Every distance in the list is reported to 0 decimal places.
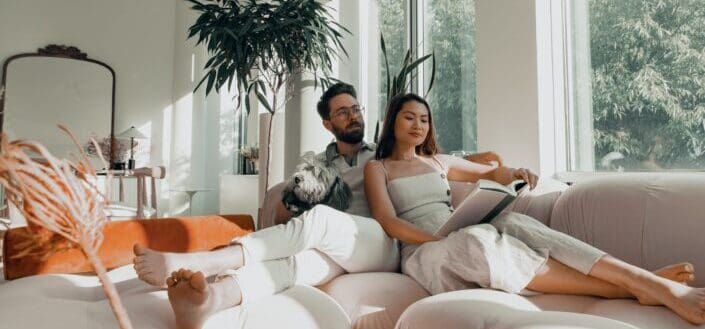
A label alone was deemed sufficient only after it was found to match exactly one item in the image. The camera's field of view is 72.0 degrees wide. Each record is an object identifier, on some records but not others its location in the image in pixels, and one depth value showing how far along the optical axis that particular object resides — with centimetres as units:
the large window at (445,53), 335
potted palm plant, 298
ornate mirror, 546
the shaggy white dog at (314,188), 191
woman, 132
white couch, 116
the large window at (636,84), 219
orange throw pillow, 152
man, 117
